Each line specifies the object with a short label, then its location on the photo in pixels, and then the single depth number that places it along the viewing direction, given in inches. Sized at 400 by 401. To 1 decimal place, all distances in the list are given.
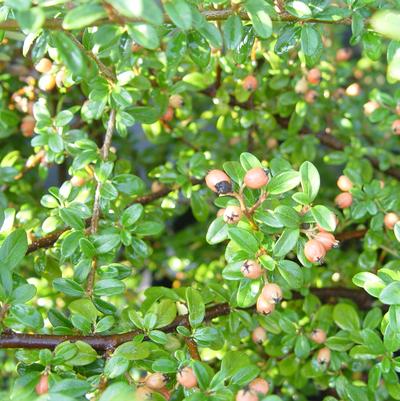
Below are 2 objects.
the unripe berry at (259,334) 13.6
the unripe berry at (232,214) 11.4
